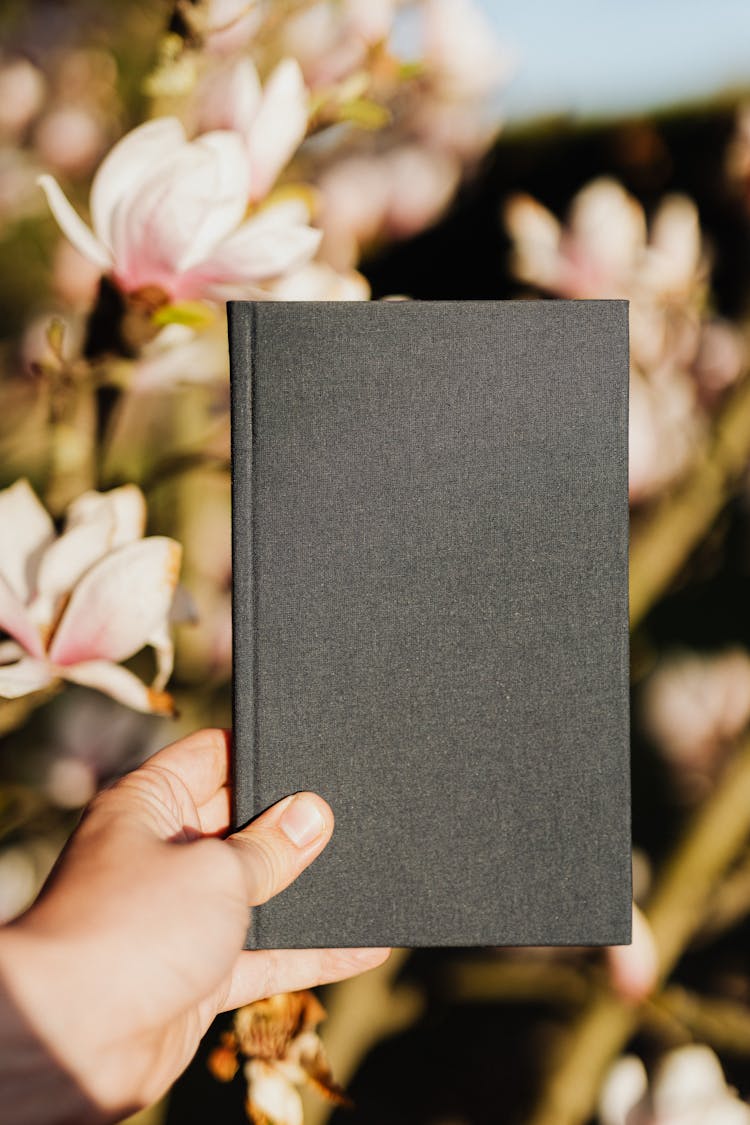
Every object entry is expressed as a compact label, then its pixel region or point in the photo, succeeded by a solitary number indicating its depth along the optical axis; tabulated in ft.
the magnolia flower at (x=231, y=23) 2.63
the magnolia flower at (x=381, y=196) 2.87
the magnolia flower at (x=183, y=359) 2.67
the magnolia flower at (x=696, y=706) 3.12
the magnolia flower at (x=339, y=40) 2.76
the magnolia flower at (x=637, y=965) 2.98
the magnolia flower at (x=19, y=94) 2.78
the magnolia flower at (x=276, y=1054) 2.79
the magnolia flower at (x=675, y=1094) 2.89
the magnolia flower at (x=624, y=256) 2.89
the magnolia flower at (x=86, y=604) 2.28
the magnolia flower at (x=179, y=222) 2.28
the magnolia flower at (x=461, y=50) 2.82
